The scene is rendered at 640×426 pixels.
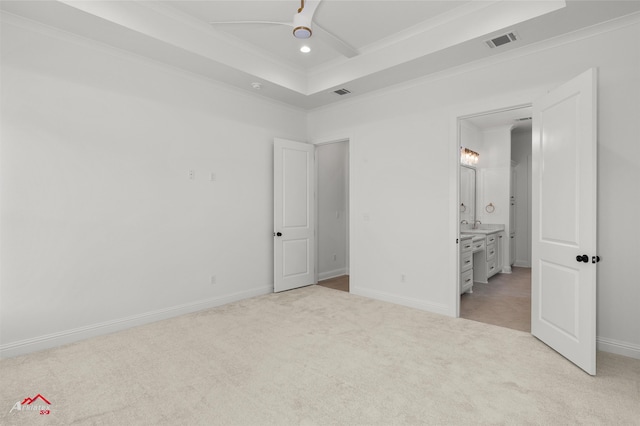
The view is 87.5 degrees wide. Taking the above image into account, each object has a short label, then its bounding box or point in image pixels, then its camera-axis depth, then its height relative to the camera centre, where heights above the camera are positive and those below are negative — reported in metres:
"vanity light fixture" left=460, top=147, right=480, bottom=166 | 6.20 +0.99
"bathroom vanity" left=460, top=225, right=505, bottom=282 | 5.41 -0.79
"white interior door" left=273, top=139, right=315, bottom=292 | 4.98 -0.09
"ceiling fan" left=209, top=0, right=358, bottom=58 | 2.53 +1.48
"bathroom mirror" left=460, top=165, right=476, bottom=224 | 6.35 +0.27
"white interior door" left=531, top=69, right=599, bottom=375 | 2.52 -0.11
